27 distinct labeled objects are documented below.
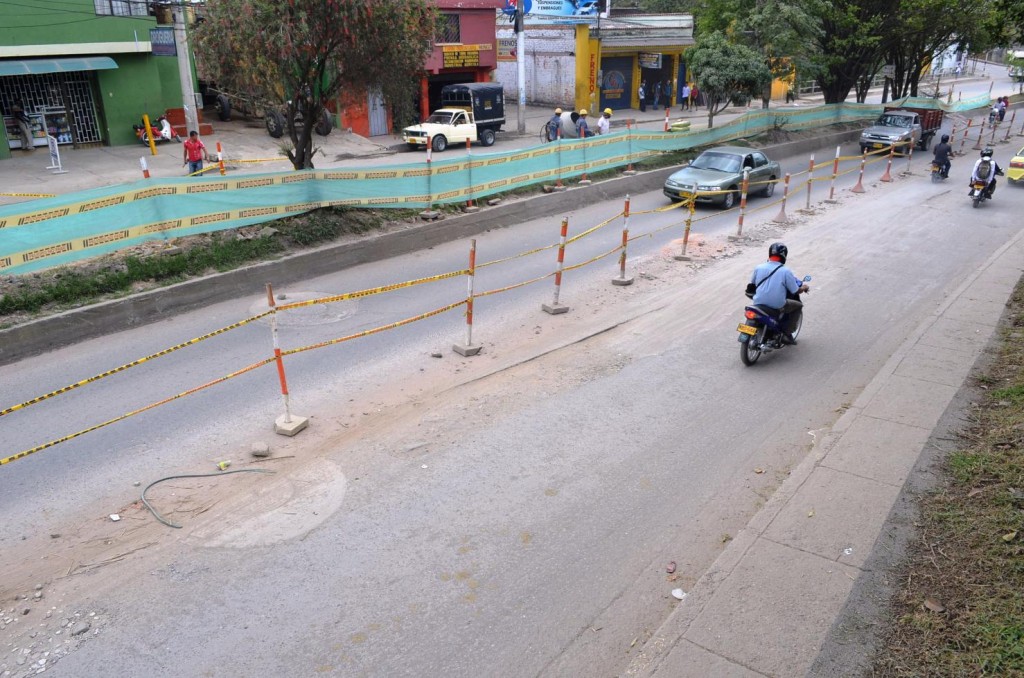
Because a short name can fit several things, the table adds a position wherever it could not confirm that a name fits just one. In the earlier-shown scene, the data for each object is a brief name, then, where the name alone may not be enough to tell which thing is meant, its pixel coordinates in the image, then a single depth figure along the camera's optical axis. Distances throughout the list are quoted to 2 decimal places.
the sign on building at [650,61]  43.94
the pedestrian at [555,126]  29.00
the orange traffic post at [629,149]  22.91
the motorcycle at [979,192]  20.30
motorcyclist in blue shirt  9.63
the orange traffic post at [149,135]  24.35
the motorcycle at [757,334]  9.62
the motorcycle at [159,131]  25.84
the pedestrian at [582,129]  26.59
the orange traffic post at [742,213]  16.64
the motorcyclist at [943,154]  23.42
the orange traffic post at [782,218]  18.23
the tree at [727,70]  27.00
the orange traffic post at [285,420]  7.71
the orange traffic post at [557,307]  11.71
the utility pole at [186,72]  24.11
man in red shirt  19.62
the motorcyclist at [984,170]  20.16
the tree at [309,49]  12.87
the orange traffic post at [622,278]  13.25
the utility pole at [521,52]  30.00
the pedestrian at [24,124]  23.69
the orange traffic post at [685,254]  14.90
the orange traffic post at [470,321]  9.87
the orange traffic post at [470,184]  17.31
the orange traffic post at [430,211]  16.27
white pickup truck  28.70
